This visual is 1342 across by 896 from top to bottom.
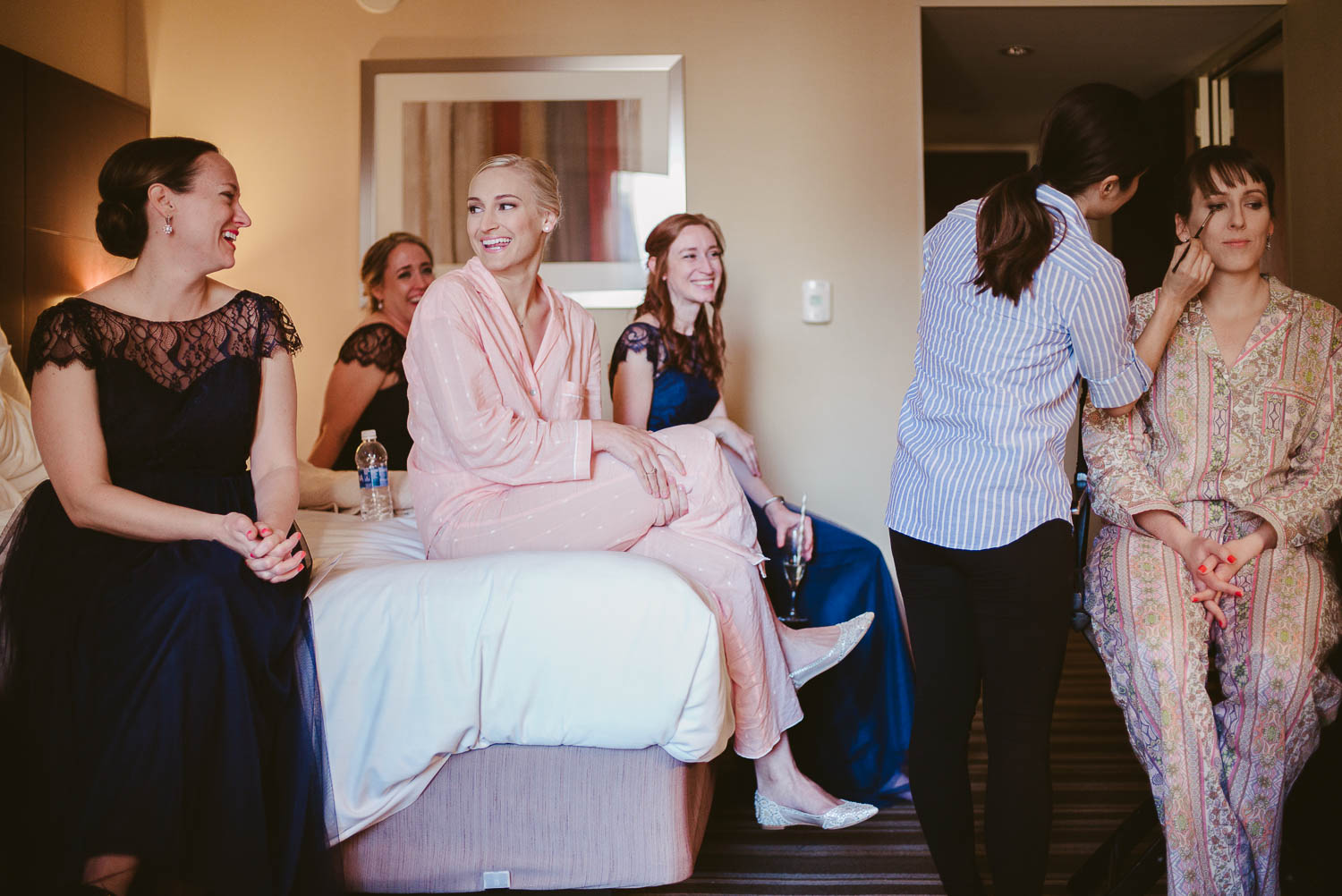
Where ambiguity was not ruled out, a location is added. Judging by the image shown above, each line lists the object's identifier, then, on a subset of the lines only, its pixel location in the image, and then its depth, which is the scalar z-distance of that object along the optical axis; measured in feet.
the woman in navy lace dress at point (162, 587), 5.11
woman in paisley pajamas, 5.82
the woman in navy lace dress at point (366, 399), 10.17
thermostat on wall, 11.59
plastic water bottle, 8.14
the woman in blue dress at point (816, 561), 8.04
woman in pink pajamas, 6.40
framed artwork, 11.51
